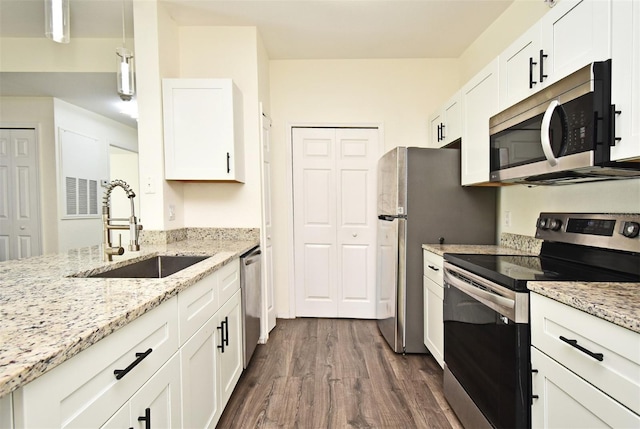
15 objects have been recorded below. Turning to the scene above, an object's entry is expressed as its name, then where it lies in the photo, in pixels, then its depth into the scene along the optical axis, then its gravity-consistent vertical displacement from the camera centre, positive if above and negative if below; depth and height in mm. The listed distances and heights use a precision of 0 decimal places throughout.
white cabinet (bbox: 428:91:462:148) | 2485 +722
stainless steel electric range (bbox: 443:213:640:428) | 1229 -424
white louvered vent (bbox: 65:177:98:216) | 3895 +162
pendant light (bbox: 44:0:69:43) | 1404 +861
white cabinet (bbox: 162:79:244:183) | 2381 +605
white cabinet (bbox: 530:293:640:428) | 826 -501
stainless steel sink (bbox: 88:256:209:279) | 1874 -352
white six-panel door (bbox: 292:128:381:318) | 3357 -109
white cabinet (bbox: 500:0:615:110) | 1189 +712
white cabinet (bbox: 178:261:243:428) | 1298 -760
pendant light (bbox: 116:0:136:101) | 1932 +843
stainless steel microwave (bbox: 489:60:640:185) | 1160 +308
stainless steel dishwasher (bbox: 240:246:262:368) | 2164 -678
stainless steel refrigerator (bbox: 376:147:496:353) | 2445 -61
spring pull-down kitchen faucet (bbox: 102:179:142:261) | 1599 -95
